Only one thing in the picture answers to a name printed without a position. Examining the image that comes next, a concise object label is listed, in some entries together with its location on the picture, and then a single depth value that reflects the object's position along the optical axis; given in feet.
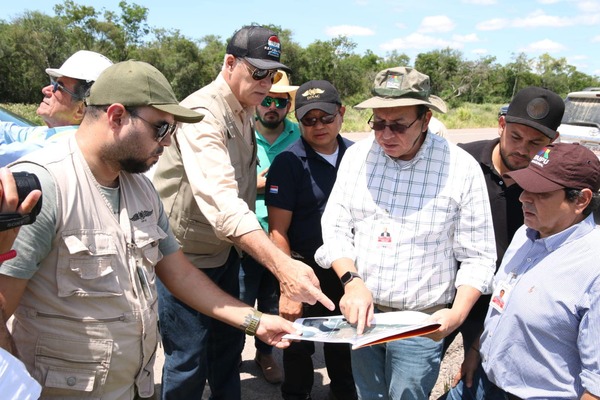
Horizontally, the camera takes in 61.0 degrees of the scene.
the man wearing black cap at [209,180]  8.10
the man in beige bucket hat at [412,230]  7.53
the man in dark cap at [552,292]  6.24
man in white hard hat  9.75
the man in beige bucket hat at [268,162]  12.51
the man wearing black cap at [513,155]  9.11
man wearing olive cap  5.59
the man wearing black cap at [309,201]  10.19
